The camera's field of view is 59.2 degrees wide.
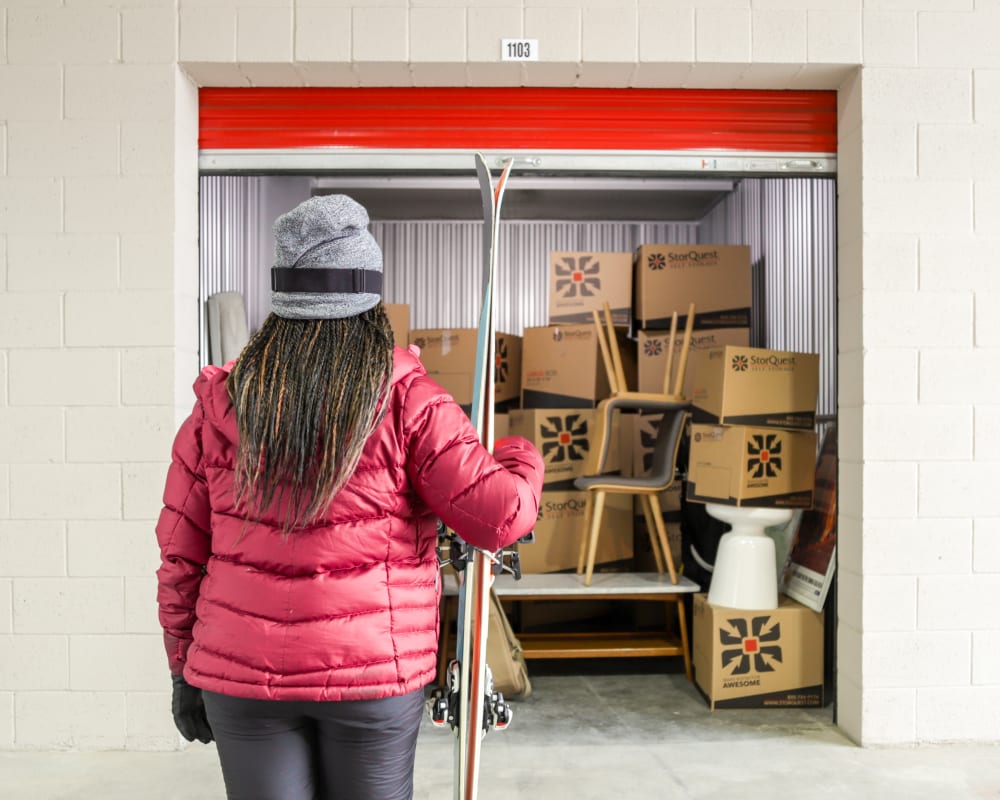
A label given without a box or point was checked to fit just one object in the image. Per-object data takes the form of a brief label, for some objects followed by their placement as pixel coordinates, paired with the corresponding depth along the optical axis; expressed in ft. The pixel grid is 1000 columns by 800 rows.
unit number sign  9.77
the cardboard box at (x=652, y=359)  15.30
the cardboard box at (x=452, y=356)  15.29
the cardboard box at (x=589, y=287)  15.40
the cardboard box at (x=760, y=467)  11.59
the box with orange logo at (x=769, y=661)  11.33
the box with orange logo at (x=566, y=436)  14.43
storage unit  10.44
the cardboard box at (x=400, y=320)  15.11
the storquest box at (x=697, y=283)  14.88
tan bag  11.49
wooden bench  12.49
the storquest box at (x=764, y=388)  11.67
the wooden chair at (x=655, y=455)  12.79
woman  4.05
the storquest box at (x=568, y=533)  14.02
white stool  11.49
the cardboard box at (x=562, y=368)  14.74
